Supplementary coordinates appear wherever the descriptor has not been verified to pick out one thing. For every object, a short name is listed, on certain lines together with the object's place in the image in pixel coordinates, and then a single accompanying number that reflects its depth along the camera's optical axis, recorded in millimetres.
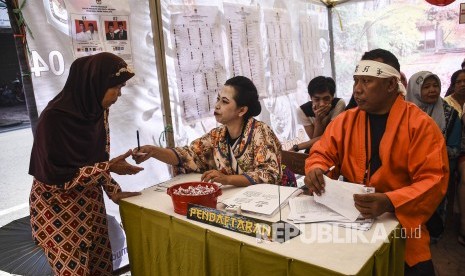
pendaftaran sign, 1410
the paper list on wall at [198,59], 2881
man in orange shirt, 1533
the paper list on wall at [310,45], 4449
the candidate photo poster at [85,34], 2242
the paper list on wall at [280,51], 3875
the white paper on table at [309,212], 1541
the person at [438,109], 3018
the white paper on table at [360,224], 1437
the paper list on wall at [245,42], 3342
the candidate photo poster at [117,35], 2385
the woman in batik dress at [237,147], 2180
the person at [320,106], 3586
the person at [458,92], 3521
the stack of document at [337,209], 1497
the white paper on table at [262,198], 1684
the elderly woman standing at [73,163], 1734
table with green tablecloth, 1238
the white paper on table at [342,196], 1516
